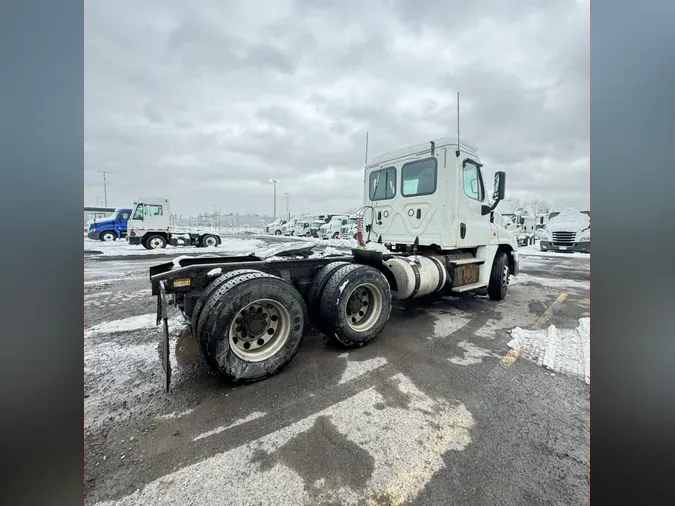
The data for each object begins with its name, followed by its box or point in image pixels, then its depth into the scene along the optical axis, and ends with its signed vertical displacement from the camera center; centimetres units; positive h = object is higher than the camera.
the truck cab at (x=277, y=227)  4258 +292
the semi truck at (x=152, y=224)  1827 +137
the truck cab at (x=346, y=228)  2696 +170
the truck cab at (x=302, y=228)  3625 +227
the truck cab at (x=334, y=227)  2974 +197
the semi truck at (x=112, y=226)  2188 +150
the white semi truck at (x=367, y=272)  288 -34
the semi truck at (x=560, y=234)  1582 +74
